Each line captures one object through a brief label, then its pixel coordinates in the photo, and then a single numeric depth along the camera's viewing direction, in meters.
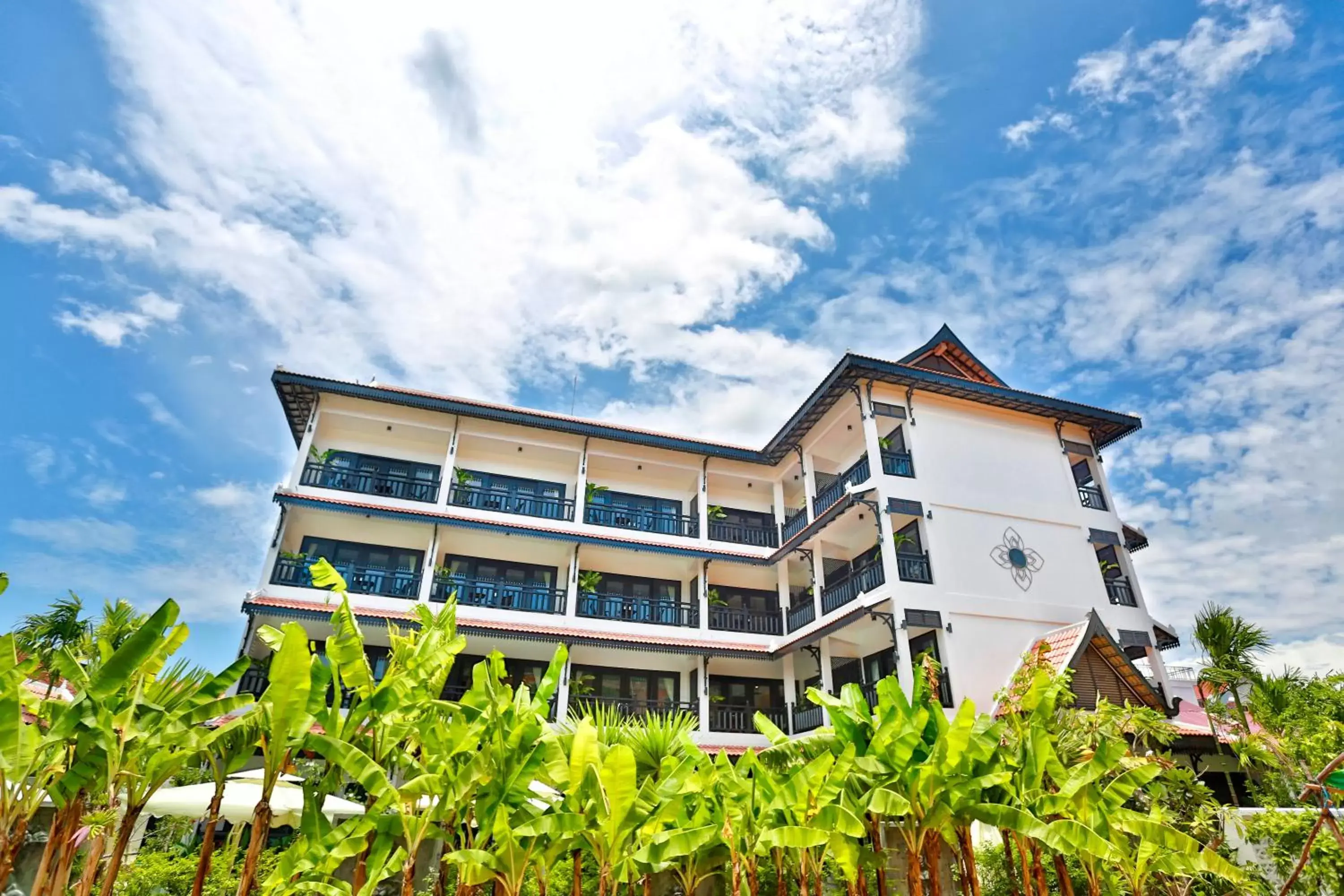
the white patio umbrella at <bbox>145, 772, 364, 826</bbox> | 10.74
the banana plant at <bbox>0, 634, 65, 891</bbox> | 6.04
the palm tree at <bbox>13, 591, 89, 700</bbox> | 13.30
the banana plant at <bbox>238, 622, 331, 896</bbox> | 6.84
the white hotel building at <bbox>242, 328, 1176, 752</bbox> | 17.09
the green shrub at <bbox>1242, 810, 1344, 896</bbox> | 8.55
